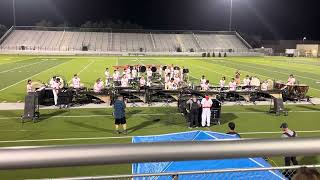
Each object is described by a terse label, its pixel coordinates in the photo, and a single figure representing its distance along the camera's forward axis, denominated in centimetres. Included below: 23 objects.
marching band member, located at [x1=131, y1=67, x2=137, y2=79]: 3160
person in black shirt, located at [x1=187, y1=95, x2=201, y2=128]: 1789
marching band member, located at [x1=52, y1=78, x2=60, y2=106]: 2256
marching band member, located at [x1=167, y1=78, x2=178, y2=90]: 2392
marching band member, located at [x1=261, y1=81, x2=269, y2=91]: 2450
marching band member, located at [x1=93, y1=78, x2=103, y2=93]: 2325
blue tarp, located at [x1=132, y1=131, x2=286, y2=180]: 488
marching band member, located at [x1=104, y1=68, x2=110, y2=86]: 2877
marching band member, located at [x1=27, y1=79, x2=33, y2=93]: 2146
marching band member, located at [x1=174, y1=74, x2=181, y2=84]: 2509
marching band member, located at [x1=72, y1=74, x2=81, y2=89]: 2369
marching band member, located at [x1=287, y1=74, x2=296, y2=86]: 2555
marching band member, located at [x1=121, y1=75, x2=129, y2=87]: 2534
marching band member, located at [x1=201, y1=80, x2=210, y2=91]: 2377
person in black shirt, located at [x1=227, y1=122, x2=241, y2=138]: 1169
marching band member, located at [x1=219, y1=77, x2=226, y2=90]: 2553
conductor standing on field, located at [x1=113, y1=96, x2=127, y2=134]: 1588
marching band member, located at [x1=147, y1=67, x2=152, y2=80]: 3276
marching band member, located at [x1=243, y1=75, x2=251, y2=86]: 2597
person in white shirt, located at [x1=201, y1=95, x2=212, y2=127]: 1788
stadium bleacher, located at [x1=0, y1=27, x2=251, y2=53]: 9625
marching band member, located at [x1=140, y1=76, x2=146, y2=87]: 2500
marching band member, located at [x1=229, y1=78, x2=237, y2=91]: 2452
